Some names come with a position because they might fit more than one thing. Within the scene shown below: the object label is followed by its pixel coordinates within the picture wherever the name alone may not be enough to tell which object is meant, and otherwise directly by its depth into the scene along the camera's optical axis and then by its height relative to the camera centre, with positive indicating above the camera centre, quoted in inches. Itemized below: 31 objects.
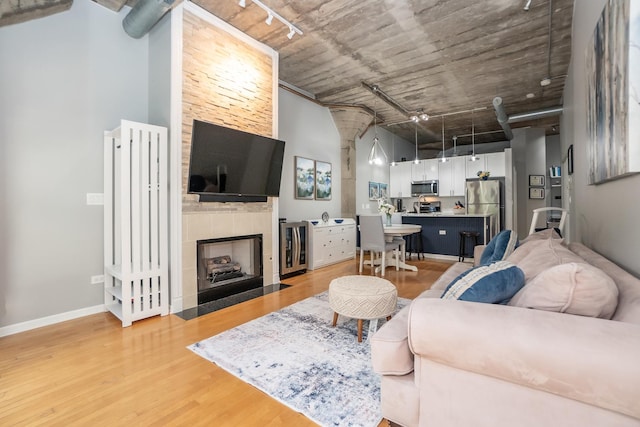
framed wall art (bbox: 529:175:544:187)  285.9 +30.4
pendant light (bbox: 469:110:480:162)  286.4 +87.1
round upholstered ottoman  92.5 -28.1
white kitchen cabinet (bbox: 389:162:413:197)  321.4 +36.4
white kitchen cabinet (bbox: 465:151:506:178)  279.9 +46.0
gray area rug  64.3 -41.8
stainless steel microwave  308.3 +25.9
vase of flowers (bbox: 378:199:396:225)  199.6 +2.4
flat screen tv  124.0 +23.1
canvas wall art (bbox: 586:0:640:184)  52.4 +25.2
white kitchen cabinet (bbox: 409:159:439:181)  309.6 +44.9
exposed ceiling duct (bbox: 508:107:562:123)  223.7 +77.2
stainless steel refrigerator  271.3 +12.6
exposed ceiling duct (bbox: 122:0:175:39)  111.3 +79.1
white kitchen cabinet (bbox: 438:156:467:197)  295.7 +35.8
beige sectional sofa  35.1 -20.0
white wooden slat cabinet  108.1 -3.0
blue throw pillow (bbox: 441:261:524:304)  51.6 -13.4
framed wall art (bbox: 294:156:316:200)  210.4 +26.0
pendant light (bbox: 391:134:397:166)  333.7 +73.2
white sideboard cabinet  199.3 -21.7
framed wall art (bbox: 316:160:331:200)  230.1 +26.1
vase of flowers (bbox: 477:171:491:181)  275.9 +35.0
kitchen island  229.8 -12.8
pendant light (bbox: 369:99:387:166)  201.8 +56.5
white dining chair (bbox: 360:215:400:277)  181.8 -15.5
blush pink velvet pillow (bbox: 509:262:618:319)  42.3 -11.9
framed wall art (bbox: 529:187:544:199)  287.1 +18.3
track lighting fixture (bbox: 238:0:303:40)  120.0 +86.2
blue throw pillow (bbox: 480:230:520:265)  93.3 -11.6
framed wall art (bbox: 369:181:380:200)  296.1 +22.8
